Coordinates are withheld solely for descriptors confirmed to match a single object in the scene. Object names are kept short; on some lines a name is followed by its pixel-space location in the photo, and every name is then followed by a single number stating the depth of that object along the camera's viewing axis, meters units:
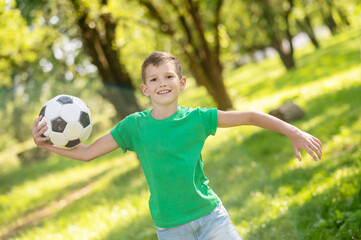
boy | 2.48
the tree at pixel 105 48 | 8.57
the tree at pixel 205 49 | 11.75
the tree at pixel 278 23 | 19.02
